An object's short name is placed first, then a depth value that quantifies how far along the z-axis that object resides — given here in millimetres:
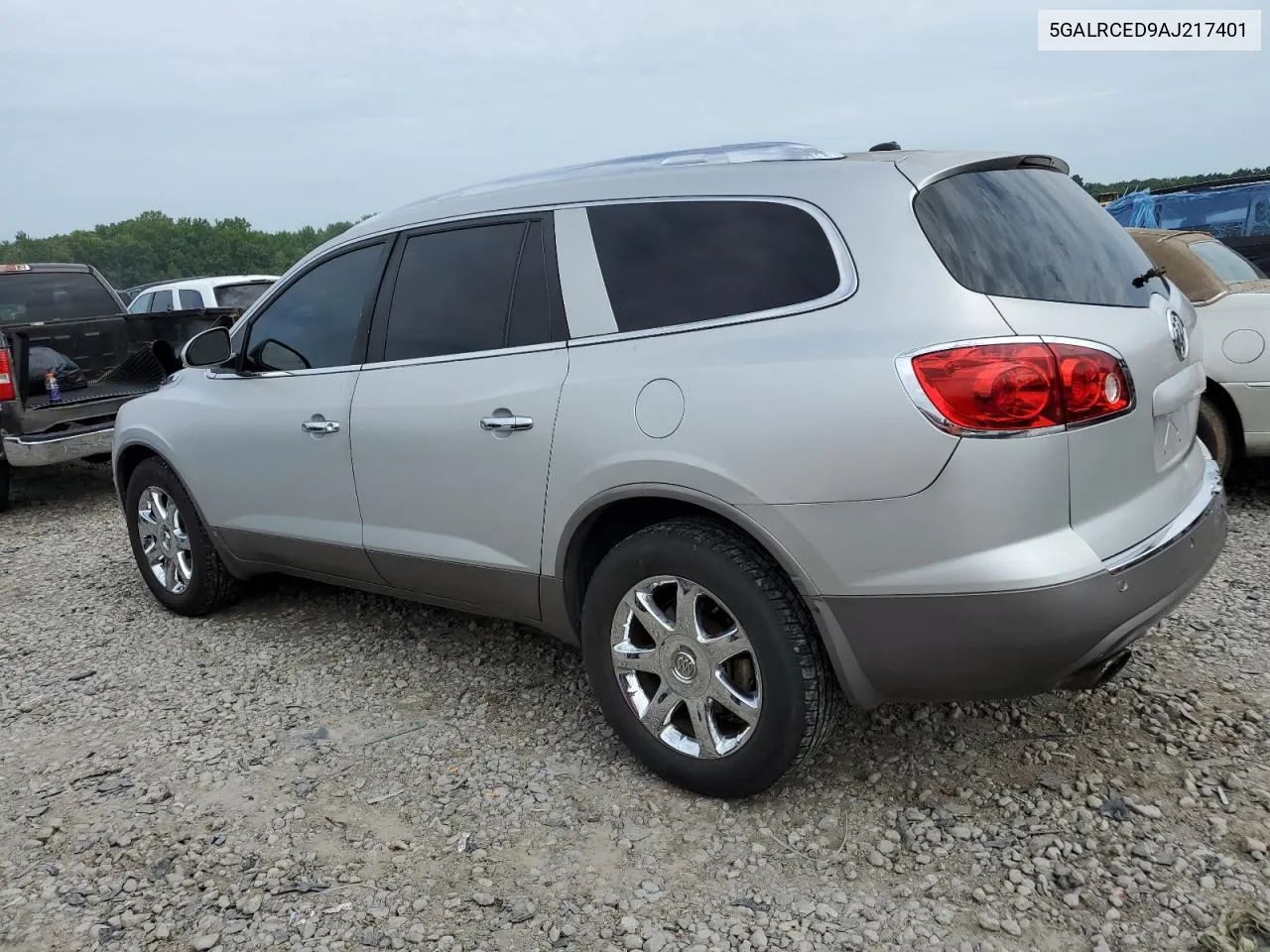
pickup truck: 6832
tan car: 5098
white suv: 13766
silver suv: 2283
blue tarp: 9734
